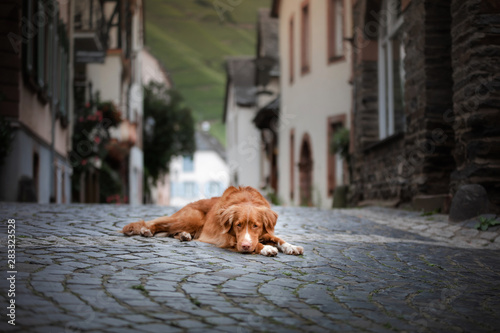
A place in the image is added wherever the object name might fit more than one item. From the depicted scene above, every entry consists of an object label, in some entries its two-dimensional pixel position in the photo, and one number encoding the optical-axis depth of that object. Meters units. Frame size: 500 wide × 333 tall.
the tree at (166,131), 37.39
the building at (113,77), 21.72
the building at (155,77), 44.64
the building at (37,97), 12.09
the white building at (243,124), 37.59
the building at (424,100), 8.81
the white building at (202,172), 61.47
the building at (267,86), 29.52
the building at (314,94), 18.94
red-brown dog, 5.93
